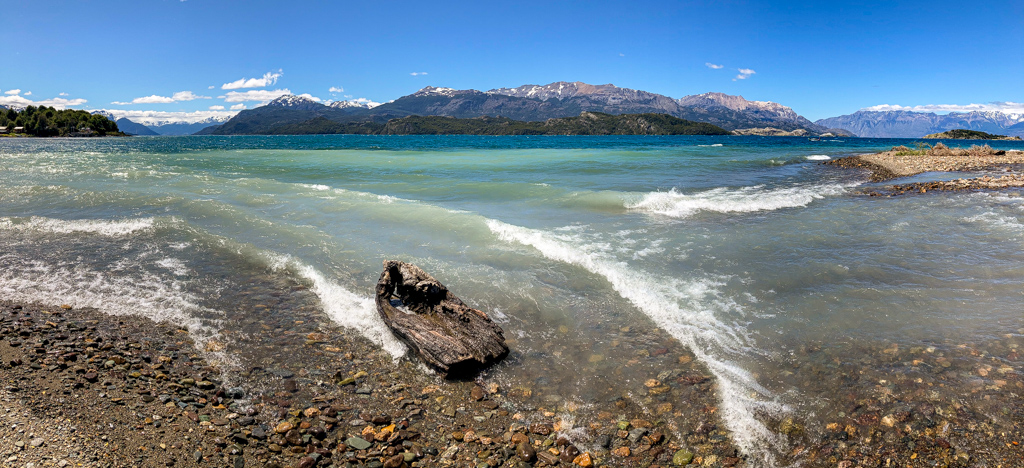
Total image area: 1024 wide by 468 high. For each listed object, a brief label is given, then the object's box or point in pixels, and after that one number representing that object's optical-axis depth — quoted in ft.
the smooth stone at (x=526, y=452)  14.49
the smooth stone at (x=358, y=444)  14.79
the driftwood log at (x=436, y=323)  19.74
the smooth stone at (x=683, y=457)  14.49
